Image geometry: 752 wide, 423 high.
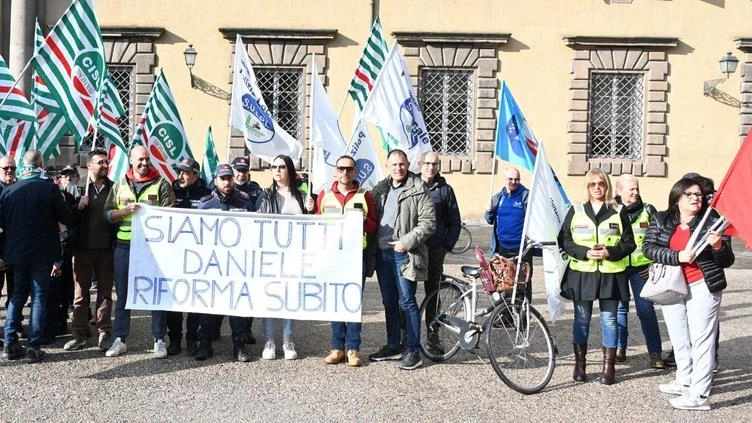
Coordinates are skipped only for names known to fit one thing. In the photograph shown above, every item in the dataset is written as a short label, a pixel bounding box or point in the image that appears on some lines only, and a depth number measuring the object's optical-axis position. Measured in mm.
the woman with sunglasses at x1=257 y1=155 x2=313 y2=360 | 6824
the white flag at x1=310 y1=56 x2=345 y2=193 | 8961
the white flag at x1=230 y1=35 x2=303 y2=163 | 8875
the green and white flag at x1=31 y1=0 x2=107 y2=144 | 7777
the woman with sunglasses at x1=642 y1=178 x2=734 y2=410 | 5699
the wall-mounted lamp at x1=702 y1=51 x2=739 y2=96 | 18234
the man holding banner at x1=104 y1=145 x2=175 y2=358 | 6895
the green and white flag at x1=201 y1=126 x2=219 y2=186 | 11562
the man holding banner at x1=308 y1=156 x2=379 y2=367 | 6711
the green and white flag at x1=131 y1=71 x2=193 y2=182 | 9648
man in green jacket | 6633
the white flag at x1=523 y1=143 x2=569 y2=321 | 6617
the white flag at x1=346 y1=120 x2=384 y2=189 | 8523
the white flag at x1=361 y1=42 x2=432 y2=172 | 8625
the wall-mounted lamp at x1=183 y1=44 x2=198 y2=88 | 18203
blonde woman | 6332
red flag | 5473
